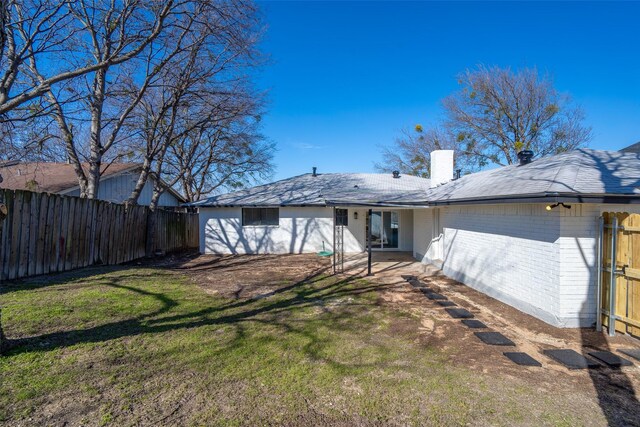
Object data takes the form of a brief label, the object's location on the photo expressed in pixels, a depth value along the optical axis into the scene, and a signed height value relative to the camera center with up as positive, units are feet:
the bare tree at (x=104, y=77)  24.40 +13.94
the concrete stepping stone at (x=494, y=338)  15.60 -5.16
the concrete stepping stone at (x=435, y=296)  23.66 -4.91
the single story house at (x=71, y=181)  52.06 +6.02
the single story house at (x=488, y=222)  17.51 +0.32
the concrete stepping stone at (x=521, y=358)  13.52 -5.25
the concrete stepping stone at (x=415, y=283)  28.04 -4.78
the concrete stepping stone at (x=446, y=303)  22.02 -4.99
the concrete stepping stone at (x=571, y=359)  13.27 -5.18
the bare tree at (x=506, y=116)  71.51 +24.39
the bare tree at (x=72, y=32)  15.61 +12.11
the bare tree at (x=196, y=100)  23.99 +14.76
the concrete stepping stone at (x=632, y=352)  14.05 -5.05
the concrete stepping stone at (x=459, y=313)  19.70 -5.04
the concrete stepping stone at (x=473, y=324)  17.97 -5.13
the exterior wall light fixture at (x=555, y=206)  17.42 +1.24
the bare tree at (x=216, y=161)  72.74 +13.97
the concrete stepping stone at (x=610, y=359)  13.30 -5.08
